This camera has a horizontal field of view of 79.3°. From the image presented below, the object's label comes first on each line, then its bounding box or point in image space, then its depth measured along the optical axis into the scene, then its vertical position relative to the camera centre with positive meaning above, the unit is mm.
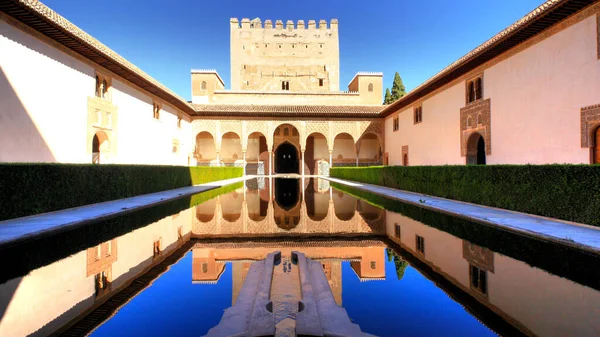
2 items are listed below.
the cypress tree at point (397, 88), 39312 +8673
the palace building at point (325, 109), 8320 +2306
